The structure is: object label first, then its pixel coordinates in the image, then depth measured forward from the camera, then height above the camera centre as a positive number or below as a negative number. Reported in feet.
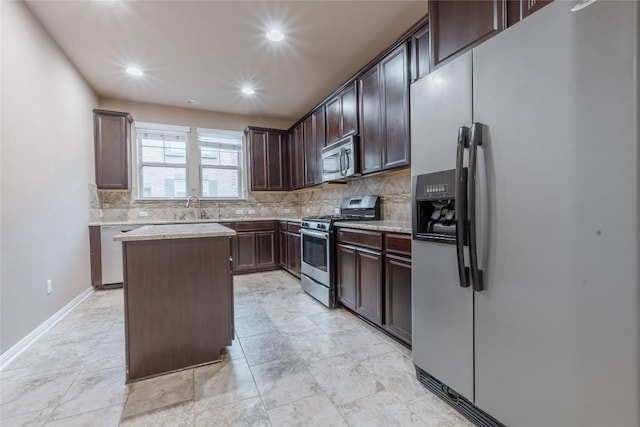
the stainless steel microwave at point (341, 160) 10.14 +1.85
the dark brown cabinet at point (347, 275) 8.94 -2.17
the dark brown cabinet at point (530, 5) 3.90 +2.79
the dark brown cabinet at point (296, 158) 15.21 +2.80
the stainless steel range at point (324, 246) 9.96 -1.41
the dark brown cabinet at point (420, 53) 7.22 +3.98
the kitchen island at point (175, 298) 5.99 -1.94
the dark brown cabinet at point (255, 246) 14.98 -1.99
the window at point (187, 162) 15.39 +2.70
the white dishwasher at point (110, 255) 12.53 -1.93
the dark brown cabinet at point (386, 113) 8.00 +2.88
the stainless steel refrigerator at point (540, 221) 2.98 -0.19
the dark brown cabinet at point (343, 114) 10.28 +3.63
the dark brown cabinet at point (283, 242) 15.20 -1.78
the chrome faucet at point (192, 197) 15.98 +0.67
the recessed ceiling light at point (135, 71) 11.22 +5.54
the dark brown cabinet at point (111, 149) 13.14 +2.90
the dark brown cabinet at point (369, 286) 7.79 -2.23
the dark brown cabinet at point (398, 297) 6.82 -2.23
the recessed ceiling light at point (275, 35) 8.96 +5.55
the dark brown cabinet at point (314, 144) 12.83 +3.04
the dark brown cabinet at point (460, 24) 4.54 +3.14
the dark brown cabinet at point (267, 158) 16.57 +2.97
